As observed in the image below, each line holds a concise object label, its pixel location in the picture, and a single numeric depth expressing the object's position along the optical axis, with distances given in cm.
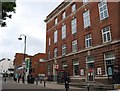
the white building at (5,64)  5051
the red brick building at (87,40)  1192
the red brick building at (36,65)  2722
